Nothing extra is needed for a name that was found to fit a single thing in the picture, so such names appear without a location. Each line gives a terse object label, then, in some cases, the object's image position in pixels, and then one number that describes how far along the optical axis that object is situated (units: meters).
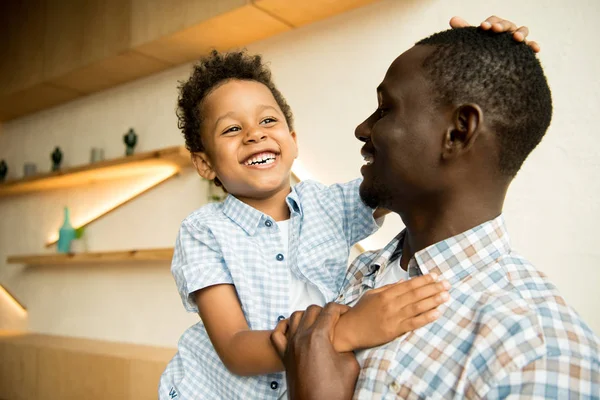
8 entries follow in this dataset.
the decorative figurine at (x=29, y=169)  4.46
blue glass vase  4.14
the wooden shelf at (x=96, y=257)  3.35
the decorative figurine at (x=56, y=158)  4.29
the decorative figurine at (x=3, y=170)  4.81
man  0.76
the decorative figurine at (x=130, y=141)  3.72
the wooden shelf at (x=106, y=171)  3.31
